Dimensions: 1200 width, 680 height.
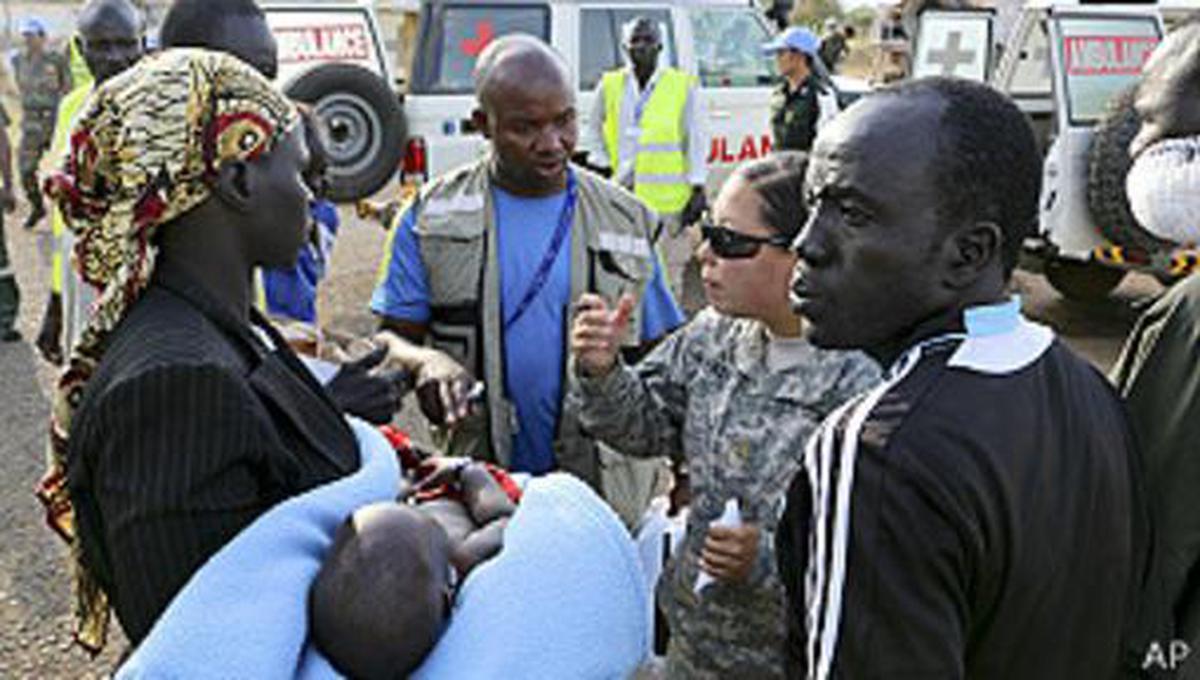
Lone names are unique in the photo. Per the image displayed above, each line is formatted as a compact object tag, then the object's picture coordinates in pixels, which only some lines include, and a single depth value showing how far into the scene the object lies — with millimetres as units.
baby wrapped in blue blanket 1267
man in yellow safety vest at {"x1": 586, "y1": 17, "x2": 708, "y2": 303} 7078
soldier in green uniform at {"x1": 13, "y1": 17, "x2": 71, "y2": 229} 10750
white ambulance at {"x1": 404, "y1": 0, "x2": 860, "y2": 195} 7953
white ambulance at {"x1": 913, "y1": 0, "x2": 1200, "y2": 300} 6809
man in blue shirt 2688
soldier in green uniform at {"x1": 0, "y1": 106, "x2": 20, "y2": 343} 6879
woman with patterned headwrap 1337
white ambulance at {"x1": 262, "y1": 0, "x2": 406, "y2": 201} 7621
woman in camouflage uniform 2100
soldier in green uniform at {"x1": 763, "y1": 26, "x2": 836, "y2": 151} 7703
